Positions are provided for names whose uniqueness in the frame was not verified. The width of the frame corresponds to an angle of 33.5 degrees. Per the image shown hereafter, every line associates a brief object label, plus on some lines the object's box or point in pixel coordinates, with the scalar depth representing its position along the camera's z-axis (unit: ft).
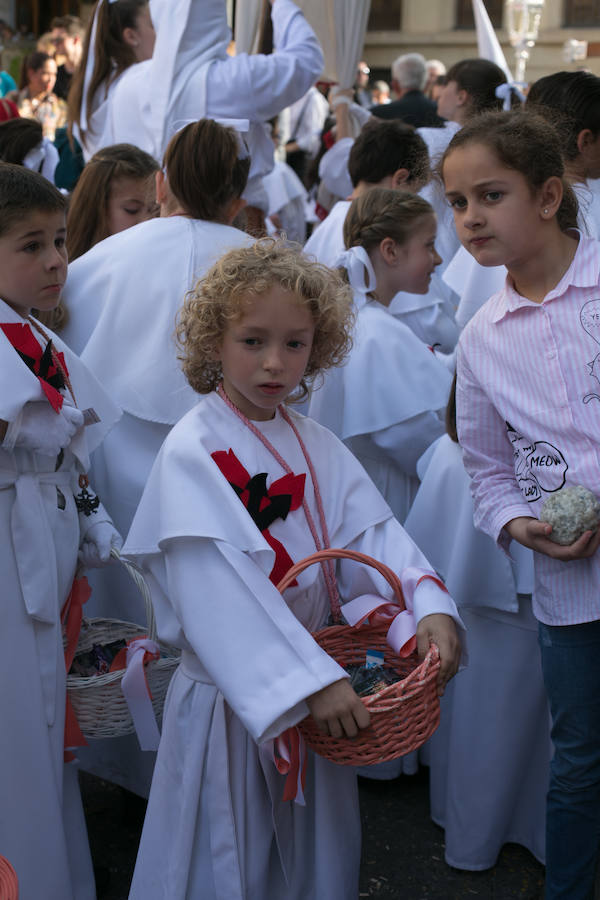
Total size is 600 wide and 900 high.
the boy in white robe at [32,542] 8.65
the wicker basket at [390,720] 6.92
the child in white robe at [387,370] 12.01
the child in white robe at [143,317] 11.03
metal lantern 46.85
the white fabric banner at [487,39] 24.72
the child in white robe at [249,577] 7.52
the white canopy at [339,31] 24.66
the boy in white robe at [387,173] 15.15
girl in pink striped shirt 7.85
